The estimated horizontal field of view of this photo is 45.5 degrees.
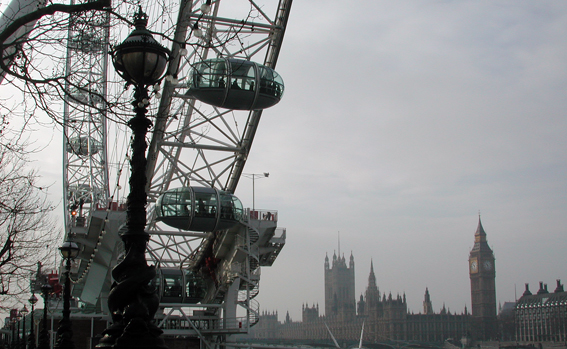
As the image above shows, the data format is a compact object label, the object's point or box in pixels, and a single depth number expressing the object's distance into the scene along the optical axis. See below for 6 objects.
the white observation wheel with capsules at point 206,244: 33.09
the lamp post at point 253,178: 47.65
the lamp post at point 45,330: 21.05
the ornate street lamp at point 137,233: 6.94
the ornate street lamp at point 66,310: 15.20
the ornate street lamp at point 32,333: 29.44
